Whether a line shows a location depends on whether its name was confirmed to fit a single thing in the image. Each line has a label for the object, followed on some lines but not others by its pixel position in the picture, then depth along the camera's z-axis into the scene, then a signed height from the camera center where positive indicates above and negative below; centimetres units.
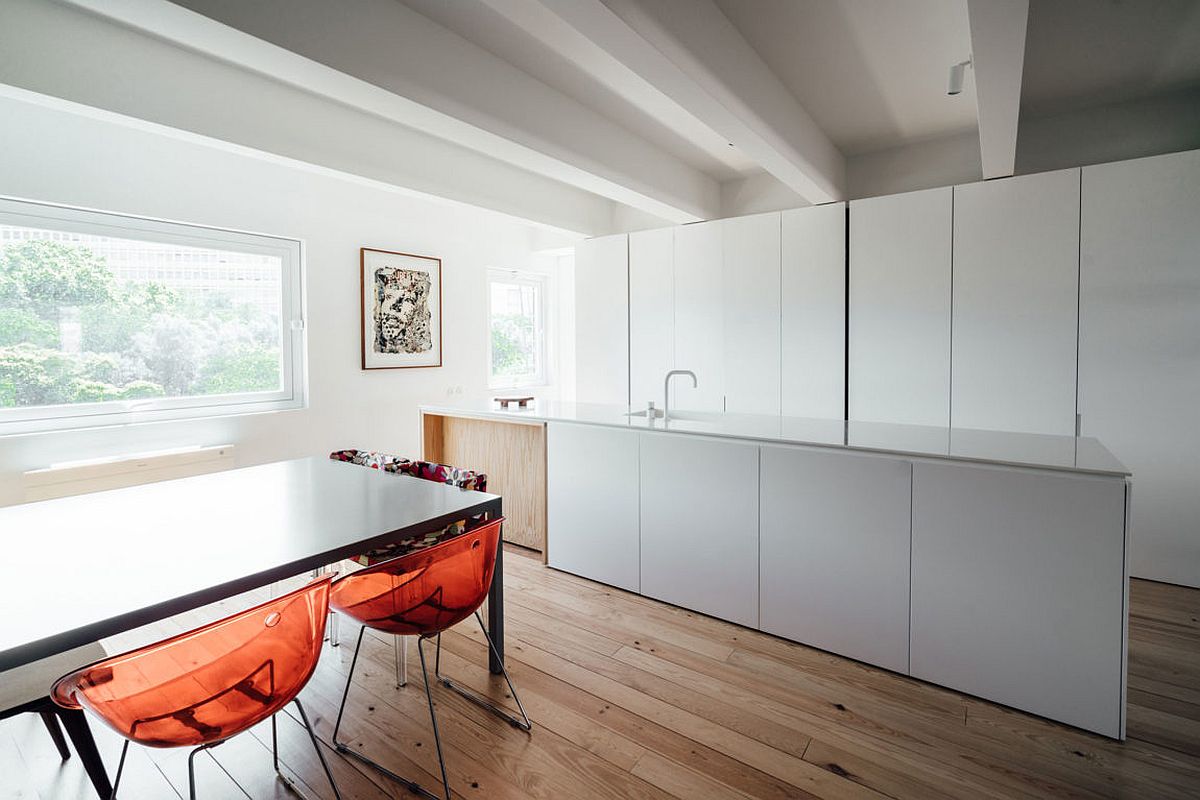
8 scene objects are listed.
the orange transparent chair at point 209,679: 112 -60
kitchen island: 188 -62
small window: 598 +61
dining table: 117 -41
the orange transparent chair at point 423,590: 164 -60
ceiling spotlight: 279 +150
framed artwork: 459 +64
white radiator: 297 -47
